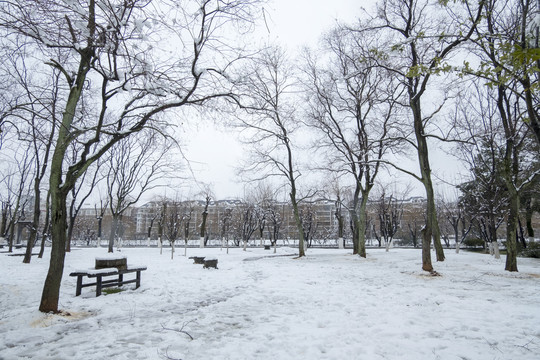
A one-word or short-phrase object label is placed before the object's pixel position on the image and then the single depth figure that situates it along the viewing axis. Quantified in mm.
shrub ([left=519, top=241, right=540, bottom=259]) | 18503
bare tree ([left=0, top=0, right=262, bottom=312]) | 4406
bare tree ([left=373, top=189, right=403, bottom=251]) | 32778
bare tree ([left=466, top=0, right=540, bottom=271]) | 6422
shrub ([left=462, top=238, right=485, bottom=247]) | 30400
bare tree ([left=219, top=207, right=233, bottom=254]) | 40475
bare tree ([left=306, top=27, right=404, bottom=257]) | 17609
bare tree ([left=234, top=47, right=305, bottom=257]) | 17250
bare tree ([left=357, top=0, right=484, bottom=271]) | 10758
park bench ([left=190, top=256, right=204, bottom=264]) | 14055
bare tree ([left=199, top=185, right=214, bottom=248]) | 31258
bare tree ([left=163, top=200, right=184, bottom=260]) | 29069
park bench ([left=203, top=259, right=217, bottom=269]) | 12323
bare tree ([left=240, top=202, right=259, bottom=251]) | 32812
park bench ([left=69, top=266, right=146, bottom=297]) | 6496
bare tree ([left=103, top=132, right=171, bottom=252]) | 23880
